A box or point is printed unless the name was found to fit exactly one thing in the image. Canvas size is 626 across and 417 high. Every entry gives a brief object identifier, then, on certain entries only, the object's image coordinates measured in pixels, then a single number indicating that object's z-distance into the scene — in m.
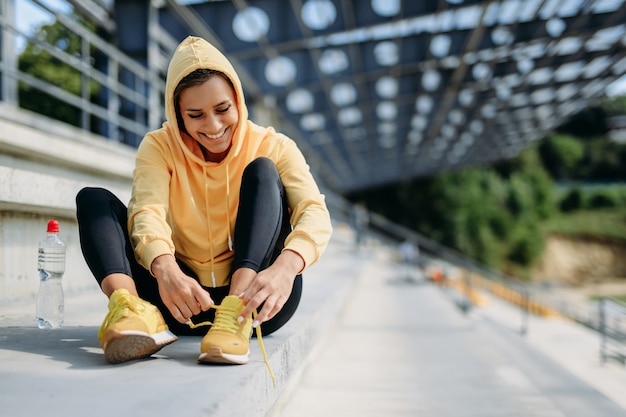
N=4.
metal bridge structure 7.86
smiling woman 1.65
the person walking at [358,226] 16.57
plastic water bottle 2.25
